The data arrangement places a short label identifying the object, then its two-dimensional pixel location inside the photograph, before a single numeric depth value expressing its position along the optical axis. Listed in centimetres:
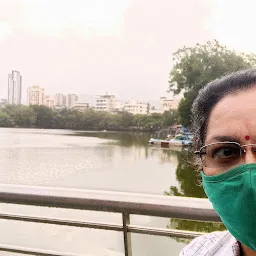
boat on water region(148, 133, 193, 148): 2377
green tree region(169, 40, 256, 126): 1830
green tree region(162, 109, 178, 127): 2522
